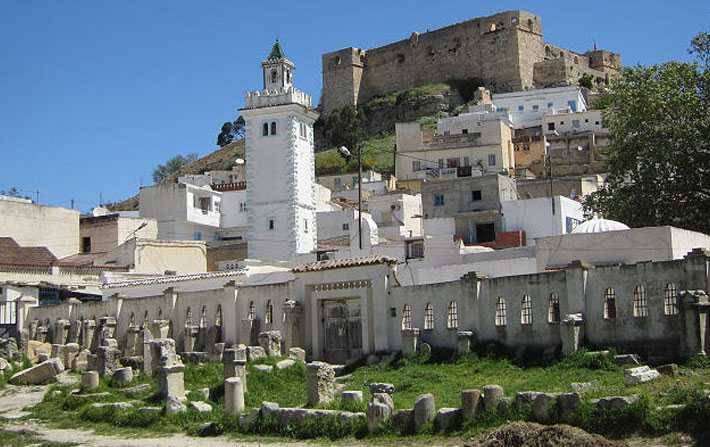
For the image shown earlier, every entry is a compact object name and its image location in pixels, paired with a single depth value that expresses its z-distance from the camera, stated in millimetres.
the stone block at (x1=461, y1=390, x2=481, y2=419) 18391
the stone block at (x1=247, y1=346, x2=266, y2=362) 27219
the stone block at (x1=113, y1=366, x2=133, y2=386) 27641
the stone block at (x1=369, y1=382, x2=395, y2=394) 23506
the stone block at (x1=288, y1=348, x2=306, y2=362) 28859
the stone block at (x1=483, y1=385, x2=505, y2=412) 18328
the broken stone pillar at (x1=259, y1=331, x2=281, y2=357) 28894
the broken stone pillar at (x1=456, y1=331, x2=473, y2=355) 26625
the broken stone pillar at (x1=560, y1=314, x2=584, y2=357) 24688
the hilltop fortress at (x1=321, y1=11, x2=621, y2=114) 111938
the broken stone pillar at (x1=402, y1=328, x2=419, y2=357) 27969
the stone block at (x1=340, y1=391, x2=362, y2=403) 21000
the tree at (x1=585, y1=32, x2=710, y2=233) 40469
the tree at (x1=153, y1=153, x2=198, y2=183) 114562
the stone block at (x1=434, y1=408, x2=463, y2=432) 18531
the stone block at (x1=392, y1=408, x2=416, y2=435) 18984
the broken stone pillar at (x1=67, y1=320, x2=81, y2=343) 39247
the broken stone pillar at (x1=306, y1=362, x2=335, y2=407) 21781
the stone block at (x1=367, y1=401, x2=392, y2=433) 19141
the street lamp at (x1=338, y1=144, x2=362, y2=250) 45100
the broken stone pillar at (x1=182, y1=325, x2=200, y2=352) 34219
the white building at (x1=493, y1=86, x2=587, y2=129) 93312
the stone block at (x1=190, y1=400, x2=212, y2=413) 22688
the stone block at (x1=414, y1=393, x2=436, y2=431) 18859
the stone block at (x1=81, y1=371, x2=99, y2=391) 27297
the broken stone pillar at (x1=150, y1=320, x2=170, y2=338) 35156
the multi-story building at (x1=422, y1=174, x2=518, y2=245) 48719
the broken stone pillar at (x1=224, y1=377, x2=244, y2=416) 22172
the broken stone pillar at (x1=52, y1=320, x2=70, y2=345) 39125
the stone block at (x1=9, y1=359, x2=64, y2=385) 31016
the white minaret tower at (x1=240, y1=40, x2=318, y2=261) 55525
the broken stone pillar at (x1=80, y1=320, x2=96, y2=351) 38062
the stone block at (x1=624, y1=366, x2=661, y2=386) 20578
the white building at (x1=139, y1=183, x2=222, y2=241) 64312
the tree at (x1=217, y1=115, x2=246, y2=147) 130125
